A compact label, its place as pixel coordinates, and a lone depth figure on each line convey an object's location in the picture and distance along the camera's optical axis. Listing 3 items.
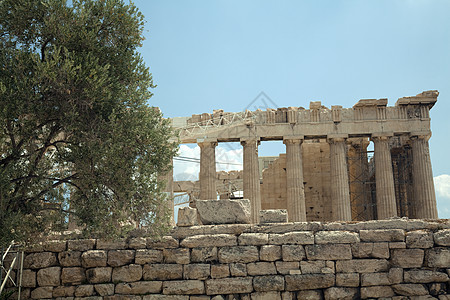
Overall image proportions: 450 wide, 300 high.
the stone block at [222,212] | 13.68
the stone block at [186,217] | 13.58
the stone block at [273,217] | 13.77
